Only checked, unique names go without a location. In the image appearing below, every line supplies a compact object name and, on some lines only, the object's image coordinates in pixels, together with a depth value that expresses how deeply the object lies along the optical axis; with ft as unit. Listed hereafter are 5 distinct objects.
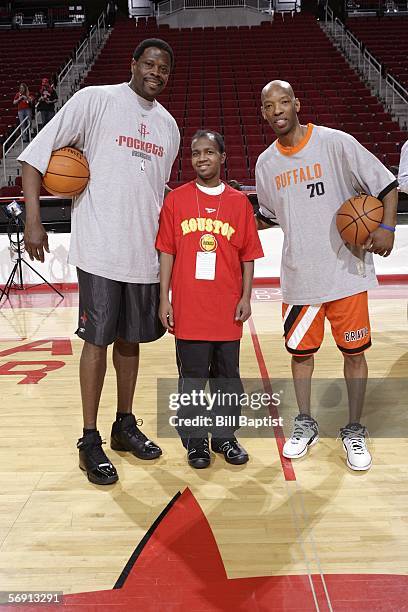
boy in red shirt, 8.55
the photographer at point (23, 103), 33.50
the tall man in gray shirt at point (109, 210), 8.07
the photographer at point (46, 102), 34.12
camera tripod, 20.29
